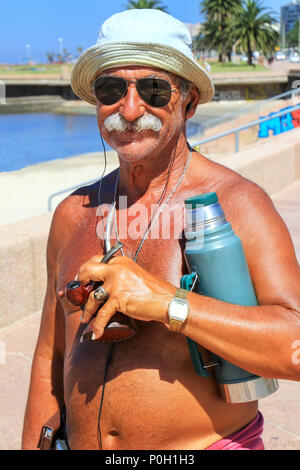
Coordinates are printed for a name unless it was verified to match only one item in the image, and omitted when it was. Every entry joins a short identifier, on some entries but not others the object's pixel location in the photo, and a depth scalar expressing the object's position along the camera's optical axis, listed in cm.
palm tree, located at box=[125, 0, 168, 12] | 7450
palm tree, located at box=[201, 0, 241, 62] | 7650
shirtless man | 138
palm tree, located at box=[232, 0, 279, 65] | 6975
